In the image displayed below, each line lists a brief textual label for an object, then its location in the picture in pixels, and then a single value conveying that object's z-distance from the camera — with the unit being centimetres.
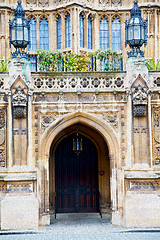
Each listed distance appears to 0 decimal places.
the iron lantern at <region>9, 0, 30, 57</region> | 1695
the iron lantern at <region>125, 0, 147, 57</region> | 1716
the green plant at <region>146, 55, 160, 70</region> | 1736
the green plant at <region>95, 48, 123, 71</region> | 1870
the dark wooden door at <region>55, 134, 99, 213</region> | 1988
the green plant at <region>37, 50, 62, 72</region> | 1836
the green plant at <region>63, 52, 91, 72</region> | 1839
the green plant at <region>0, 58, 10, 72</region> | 1711
